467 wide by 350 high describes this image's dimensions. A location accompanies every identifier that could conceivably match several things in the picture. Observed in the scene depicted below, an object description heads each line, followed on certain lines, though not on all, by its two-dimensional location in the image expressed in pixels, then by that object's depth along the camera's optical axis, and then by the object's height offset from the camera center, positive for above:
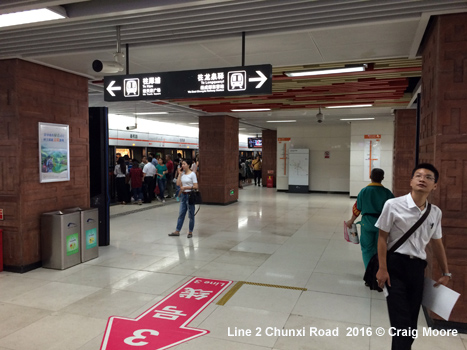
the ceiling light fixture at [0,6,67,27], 3.64 +1.45
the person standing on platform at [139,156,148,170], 12.92 -0.16
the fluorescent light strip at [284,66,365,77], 5.75 +1.43
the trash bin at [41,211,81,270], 5.30 -1.21
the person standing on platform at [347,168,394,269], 4.53 -0.61
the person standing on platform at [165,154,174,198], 13.52 -0.72
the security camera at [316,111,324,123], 10.35 +1.19
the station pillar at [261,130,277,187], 20.00 +0.40
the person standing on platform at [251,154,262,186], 19.79 -0.48
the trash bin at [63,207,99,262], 5.68 -1.20
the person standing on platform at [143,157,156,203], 12.38 -0.80
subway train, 12.55 +0.49
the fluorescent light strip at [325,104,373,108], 10.22 +1.48
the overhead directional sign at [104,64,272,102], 4.01 +0.87
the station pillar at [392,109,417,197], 10.42 +0.29
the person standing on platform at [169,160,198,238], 7.21 -0.62
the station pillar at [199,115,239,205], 11.92 +0.00
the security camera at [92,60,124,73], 4.39 +1.11
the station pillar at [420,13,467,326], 3.54 +0.19
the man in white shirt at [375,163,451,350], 2.49 -0.65
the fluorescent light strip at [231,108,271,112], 10.77 +1.44
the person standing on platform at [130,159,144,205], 11.72 -0.79
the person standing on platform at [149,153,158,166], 13.06 -0.10
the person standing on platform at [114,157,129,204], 11.77 -0.73
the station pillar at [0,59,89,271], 5.11 +0.04
